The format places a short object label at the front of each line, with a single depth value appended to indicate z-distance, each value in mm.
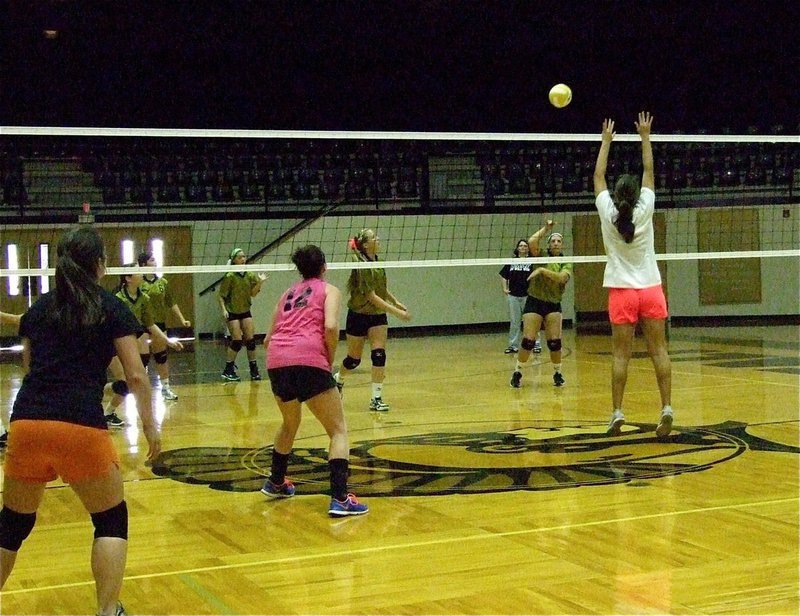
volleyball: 8625
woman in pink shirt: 6004
